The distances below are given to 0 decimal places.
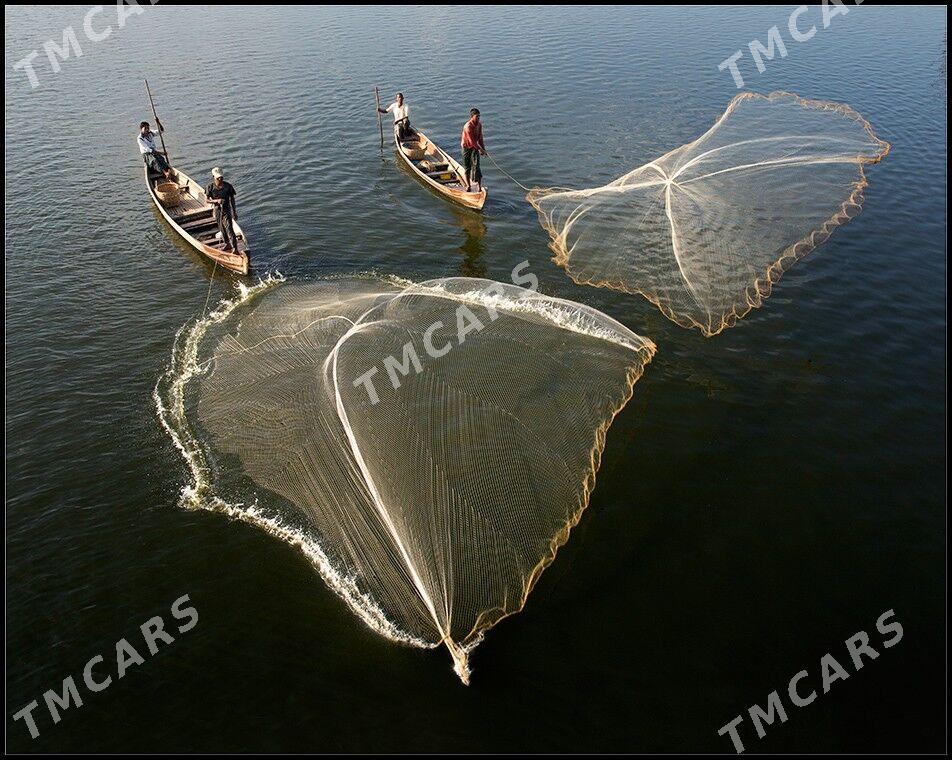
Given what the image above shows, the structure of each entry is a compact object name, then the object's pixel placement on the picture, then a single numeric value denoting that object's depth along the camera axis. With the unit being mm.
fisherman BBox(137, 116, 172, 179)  13562
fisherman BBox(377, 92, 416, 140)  16234
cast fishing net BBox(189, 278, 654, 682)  5969
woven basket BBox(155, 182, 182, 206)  13352
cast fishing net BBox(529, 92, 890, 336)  10078
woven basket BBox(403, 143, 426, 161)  15934
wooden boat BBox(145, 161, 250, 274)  11445
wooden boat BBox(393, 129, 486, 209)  13859
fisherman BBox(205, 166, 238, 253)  11016
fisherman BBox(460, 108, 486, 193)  12898
